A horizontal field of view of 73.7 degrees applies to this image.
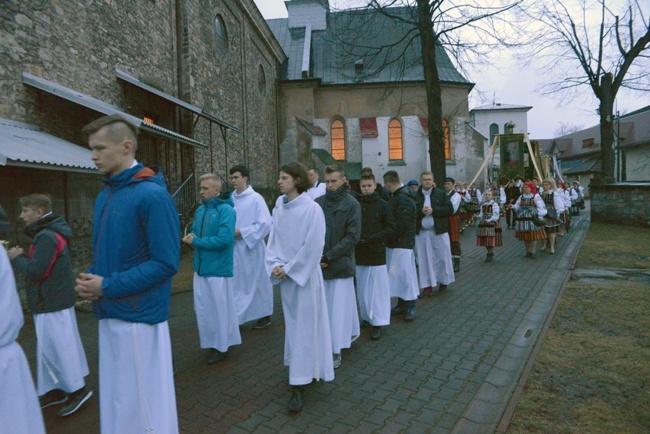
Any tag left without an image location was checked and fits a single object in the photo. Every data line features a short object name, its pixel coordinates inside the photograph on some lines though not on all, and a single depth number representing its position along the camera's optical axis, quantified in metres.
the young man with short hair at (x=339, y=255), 4.51
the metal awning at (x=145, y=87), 10.59
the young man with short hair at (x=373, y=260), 5.55
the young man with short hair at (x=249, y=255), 5.79
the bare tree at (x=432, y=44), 11.48
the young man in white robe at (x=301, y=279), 3.72
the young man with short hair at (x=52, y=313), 3.67
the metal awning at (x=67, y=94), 7.62
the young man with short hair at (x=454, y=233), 9.83
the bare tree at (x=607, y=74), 21.48
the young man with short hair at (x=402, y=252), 6.14
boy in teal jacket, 4.68
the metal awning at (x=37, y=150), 6.12
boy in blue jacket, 2.32
